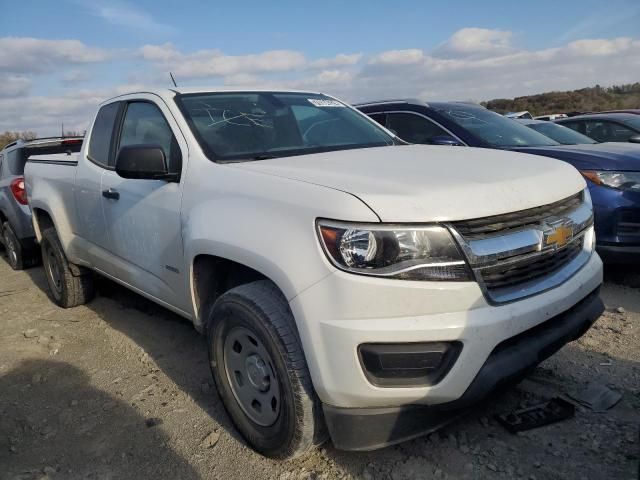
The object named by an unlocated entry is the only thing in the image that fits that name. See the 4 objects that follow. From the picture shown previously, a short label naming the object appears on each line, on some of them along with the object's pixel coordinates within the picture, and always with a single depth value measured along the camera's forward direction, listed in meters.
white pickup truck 1.94
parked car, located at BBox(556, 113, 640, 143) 7.65
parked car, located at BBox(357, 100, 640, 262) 4.15
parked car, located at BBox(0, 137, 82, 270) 6.42
